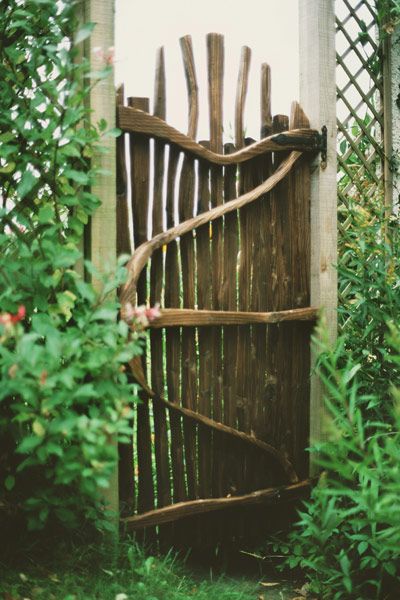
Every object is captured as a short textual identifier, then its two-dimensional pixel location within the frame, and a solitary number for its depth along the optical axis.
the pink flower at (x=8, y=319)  1.73
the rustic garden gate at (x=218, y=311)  2.80
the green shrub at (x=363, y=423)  2.53
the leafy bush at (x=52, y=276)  2.00
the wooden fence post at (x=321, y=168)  3.26
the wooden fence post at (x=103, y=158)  2.60
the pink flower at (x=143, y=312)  2.09
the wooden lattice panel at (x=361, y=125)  3.55
